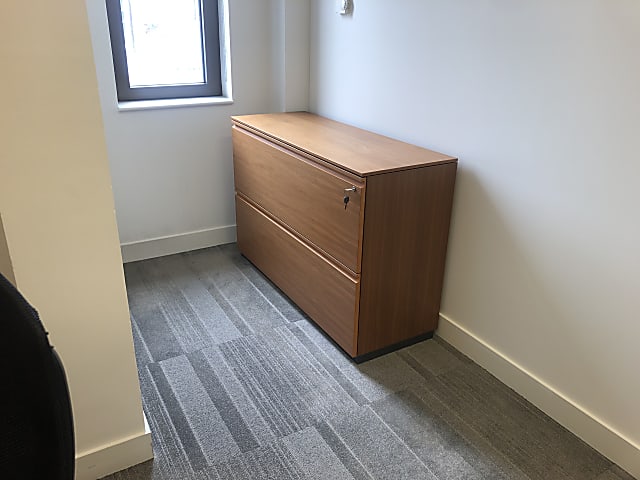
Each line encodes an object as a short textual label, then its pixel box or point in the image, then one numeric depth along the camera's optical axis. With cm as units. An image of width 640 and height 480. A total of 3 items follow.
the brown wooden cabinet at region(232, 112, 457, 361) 208
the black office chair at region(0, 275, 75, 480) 73
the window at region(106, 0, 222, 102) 291
